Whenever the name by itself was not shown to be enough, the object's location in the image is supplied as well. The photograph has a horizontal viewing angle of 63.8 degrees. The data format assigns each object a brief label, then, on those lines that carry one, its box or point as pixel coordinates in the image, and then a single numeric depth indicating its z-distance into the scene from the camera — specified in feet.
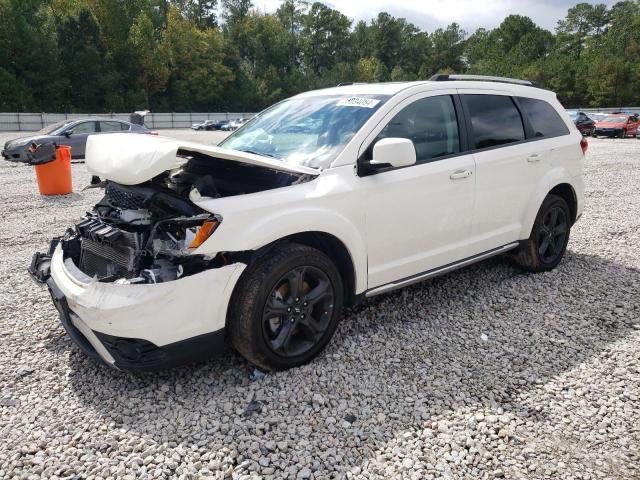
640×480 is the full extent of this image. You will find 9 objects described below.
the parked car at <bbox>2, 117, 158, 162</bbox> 48.06
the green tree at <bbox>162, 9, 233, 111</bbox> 224.53
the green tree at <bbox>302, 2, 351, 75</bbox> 338.34
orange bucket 32.01
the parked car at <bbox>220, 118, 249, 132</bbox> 142.63
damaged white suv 9.57
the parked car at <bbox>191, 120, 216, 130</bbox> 156.04
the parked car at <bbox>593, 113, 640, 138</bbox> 92.94
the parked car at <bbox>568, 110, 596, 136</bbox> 95.55
